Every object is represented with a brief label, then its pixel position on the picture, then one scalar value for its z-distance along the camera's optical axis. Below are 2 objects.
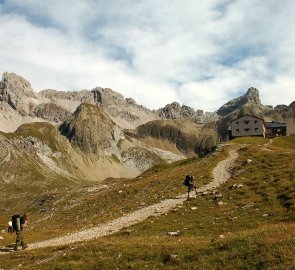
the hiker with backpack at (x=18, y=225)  25.05
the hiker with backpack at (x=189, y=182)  37.21
